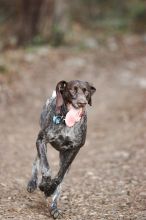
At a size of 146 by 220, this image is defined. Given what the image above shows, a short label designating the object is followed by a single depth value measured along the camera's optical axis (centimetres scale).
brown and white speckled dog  555
